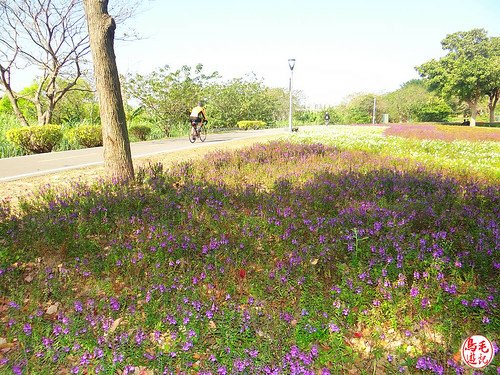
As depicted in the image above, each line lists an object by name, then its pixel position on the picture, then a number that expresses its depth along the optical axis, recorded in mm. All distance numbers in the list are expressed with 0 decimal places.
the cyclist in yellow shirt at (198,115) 16859
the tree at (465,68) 41906
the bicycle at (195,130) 17328
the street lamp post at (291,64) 21578
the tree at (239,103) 40228
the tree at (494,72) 40781
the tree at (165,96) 25969
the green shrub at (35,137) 14671
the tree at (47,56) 20375
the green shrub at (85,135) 17531
